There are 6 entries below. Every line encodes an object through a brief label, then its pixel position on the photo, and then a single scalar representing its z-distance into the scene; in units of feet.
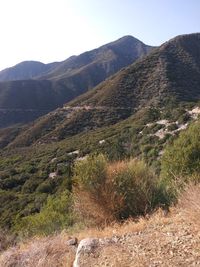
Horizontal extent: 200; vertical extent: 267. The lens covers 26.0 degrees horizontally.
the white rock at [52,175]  130.79
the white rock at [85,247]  22.52
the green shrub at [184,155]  48.34
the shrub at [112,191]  29.89
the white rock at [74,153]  151.84
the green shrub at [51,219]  39.90
